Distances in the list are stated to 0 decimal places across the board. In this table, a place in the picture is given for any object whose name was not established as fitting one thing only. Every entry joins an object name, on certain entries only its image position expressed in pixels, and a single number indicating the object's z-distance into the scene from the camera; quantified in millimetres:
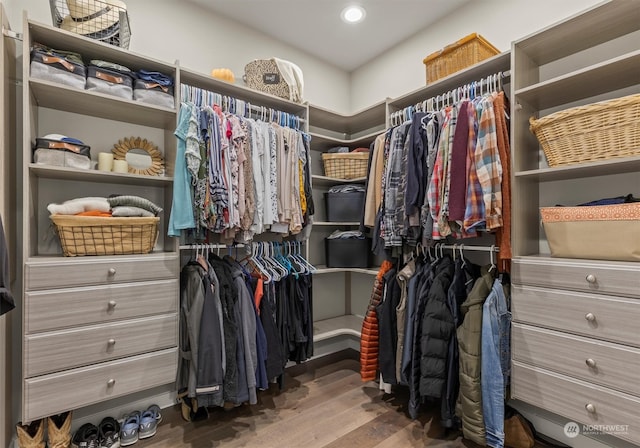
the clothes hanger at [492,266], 1789
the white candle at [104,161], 1795
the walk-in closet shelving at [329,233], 2678
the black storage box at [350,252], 2652
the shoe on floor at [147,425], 1839
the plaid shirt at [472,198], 1638
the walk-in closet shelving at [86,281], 1481
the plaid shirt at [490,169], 1608
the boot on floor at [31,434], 1533
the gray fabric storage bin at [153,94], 1802
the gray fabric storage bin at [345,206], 2646
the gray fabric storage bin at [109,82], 1676
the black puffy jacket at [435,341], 1752
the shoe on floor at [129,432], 1787
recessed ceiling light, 2344
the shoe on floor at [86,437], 1675
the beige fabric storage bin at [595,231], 1319
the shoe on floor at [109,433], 1699
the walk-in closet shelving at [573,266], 1332
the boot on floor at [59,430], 1595
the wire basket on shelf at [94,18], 1647
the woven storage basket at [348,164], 2672
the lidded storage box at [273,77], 2309
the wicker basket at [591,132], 1332
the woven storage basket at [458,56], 1938
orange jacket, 2189
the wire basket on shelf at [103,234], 1562
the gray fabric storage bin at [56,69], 1546
